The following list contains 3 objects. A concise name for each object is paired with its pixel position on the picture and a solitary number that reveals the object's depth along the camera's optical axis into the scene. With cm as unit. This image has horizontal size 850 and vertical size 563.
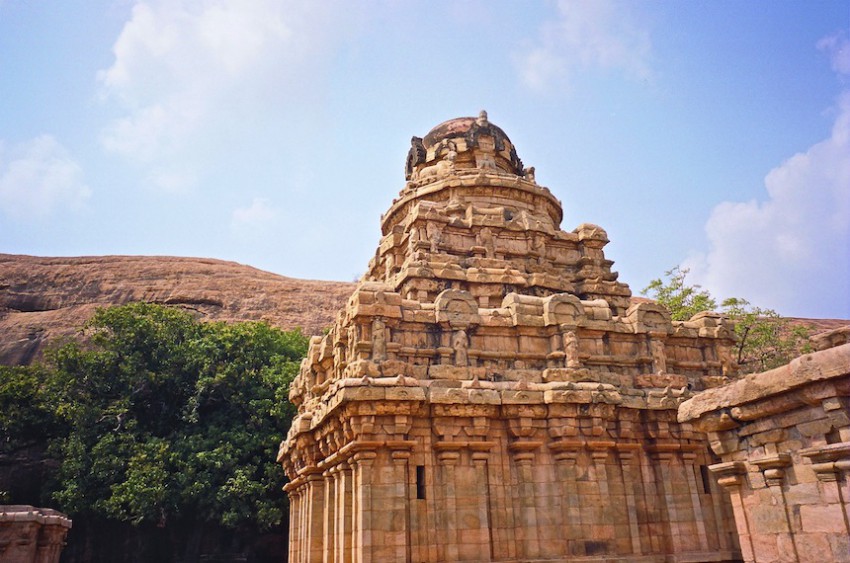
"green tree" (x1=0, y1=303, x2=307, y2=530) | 2442
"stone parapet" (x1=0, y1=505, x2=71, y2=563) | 1823
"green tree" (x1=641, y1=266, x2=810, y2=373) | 3075
